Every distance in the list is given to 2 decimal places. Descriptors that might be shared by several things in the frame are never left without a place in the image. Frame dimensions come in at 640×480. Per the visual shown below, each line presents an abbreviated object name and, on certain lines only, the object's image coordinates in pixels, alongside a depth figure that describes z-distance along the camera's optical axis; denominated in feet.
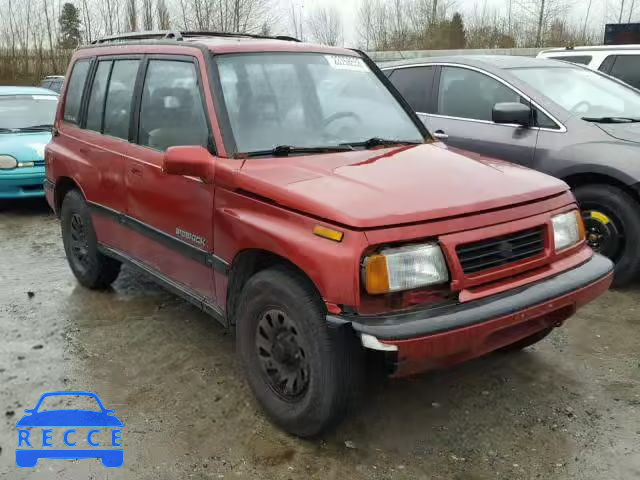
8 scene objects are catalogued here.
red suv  8.24
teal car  24.63
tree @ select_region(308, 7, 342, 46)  89.24
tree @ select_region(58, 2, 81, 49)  86.99
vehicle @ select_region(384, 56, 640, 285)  15.29
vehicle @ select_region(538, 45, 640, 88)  24.97
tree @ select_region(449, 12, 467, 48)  88.28
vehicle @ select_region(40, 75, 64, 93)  55.26
